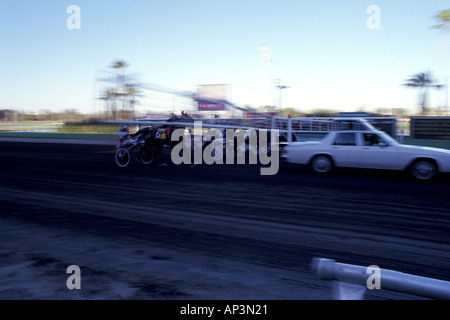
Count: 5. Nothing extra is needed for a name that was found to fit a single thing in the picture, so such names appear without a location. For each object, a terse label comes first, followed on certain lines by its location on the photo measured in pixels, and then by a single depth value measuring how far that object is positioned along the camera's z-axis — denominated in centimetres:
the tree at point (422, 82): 4612
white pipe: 233
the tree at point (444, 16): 3811
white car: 1172
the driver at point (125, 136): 1545
